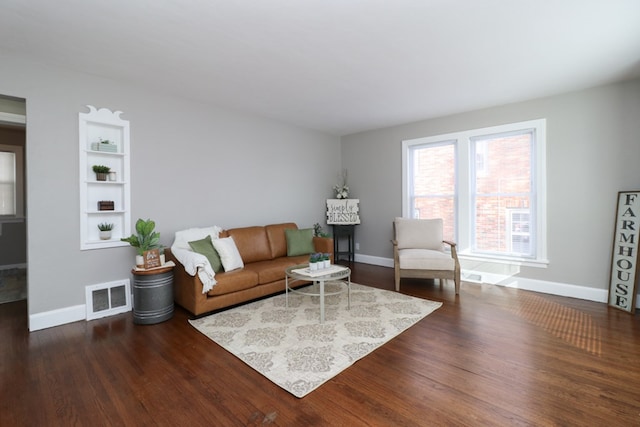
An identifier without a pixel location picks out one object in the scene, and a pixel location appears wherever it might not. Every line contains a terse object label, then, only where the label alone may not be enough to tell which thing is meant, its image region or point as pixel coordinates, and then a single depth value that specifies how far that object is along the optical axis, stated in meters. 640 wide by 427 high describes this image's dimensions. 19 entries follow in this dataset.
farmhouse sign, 3.19
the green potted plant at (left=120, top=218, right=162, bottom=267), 3.03
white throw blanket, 2.97
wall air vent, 3.10
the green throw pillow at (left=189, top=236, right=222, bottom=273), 3.29
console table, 5.69
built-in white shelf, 3.08
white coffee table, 2.92
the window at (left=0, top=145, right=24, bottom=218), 4.96
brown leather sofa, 3.09
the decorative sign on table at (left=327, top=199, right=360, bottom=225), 5.70
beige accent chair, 3.81
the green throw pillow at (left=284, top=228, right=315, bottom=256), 4.41
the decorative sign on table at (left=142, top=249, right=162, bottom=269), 3.00
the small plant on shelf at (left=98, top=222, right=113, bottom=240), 3.20
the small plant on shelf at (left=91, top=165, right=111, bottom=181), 3.13
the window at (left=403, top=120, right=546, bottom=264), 3.99
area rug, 2.11
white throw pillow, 3.40
